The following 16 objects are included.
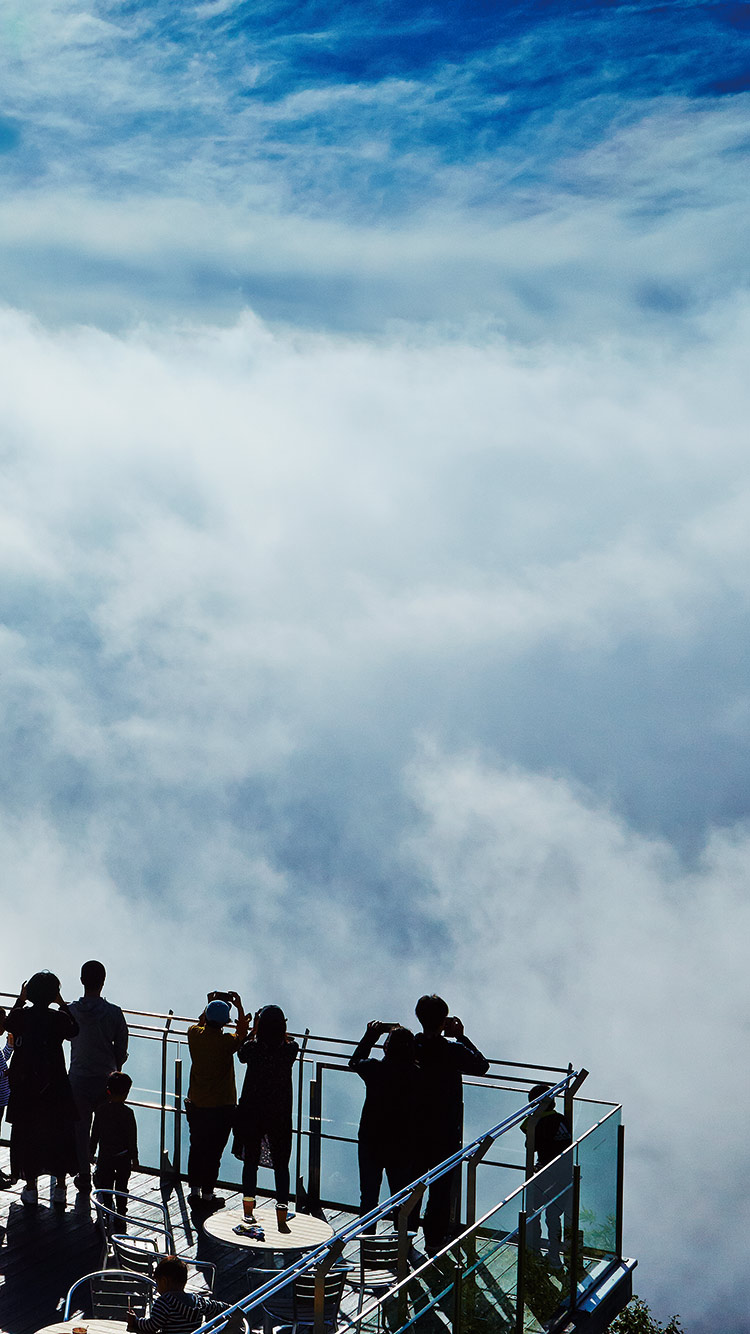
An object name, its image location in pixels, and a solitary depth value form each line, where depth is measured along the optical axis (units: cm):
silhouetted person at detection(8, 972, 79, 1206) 934
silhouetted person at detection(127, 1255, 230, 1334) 639
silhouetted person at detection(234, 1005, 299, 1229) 912
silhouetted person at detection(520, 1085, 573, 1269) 798
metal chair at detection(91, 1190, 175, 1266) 823
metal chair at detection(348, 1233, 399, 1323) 784
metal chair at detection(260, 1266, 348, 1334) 714
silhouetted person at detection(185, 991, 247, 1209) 955
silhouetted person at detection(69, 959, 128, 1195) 970
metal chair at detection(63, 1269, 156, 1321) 719
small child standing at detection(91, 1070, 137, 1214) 898
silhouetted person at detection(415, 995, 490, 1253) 866
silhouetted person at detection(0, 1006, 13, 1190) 974
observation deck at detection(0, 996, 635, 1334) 715
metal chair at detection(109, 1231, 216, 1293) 785
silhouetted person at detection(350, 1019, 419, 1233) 870
